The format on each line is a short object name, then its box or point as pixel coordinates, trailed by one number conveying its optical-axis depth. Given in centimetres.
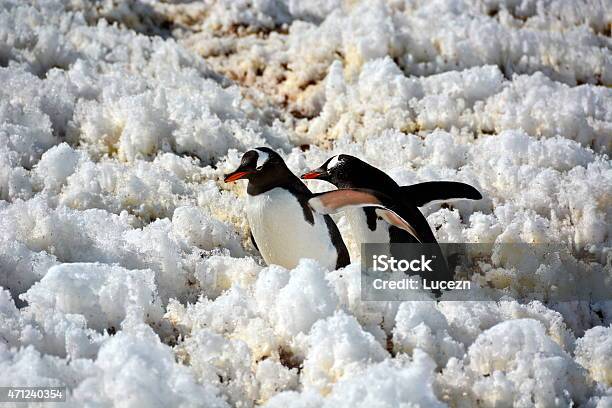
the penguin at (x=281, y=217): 1059
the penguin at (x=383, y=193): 1084
